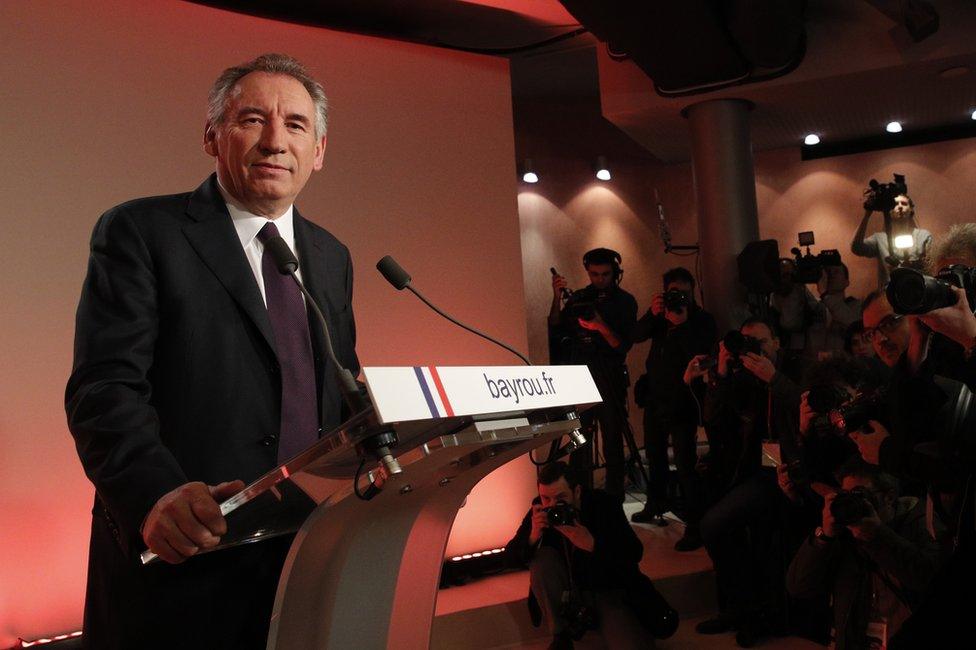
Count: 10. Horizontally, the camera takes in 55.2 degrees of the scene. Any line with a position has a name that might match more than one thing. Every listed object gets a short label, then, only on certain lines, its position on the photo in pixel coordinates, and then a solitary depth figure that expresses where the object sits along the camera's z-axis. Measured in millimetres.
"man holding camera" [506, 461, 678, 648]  3496
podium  935
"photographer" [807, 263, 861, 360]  4746
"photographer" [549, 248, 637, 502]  4711
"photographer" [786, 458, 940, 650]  2678
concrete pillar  5355
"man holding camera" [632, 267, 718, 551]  4477
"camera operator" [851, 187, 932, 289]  5508
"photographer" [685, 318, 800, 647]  3703
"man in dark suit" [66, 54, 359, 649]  1173
